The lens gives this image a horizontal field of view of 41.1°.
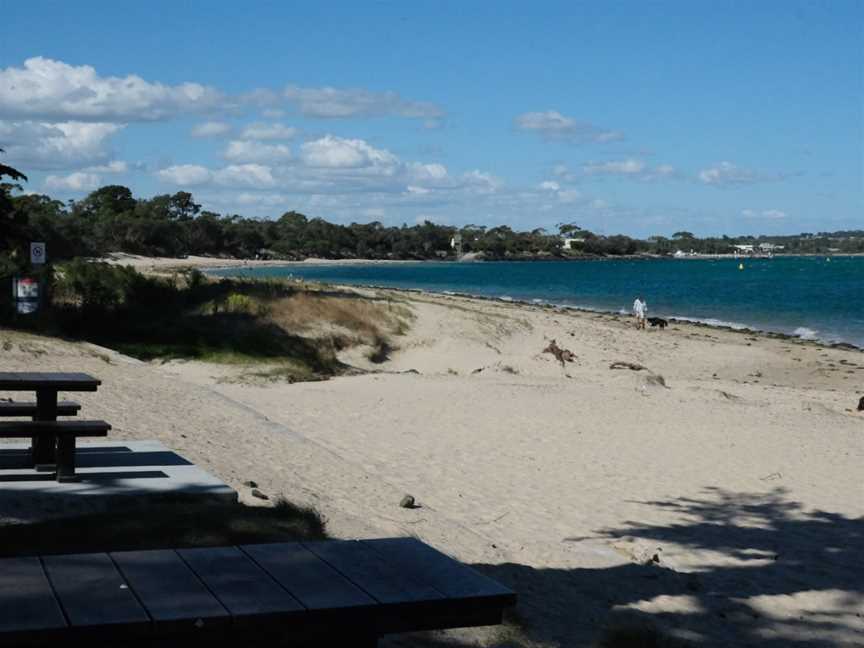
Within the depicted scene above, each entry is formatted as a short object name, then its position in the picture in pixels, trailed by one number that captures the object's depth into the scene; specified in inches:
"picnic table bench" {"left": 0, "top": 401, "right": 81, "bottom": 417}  335.9
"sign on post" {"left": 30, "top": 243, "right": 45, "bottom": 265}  754.2
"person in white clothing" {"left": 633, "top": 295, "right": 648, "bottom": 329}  1593.3
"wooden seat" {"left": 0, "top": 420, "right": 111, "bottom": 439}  312.3
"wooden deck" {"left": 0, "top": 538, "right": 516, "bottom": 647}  130.1
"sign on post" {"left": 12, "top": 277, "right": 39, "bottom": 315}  758.5
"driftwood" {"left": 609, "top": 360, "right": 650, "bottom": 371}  981.9
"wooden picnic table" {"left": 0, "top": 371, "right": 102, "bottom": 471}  318.7
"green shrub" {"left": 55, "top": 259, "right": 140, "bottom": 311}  850.8
